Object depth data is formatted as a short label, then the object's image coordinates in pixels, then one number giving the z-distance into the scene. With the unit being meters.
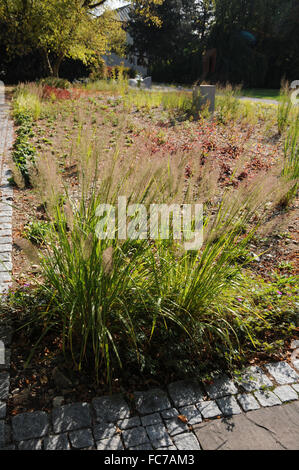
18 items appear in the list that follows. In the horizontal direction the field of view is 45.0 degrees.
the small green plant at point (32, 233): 3.51
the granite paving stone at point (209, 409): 1.97
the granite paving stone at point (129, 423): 1.87
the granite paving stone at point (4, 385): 1.95
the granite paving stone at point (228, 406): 2.00
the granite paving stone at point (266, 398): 2.07
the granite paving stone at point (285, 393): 2.11
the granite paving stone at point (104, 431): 1.81
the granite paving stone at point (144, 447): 1.77
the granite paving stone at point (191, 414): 1.93
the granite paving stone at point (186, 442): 1.79
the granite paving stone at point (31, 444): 1.73
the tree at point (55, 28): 12.75
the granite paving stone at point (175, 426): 1.87
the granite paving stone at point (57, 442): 1.74
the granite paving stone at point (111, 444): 1.76
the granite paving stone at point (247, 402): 2.04
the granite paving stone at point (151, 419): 1.90
